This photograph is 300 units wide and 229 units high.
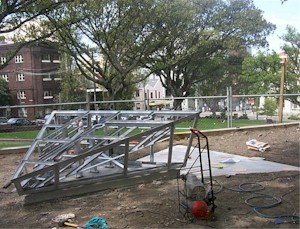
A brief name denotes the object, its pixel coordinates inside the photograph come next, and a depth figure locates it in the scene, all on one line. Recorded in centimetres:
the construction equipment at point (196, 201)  446
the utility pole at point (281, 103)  1322
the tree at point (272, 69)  4306
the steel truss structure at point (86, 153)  579
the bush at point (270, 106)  1476
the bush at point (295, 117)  1523
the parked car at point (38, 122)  1342
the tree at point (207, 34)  3609
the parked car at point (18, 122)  1325
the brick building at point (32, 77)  5238
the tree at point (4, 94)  5100
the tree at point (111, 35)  2742
